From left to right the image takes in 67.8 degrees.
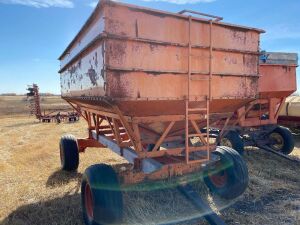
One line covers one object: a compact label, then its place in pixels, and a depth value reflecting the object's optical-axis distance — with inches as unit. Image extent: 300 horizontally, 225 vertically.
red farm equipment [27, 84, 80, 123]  750.6
